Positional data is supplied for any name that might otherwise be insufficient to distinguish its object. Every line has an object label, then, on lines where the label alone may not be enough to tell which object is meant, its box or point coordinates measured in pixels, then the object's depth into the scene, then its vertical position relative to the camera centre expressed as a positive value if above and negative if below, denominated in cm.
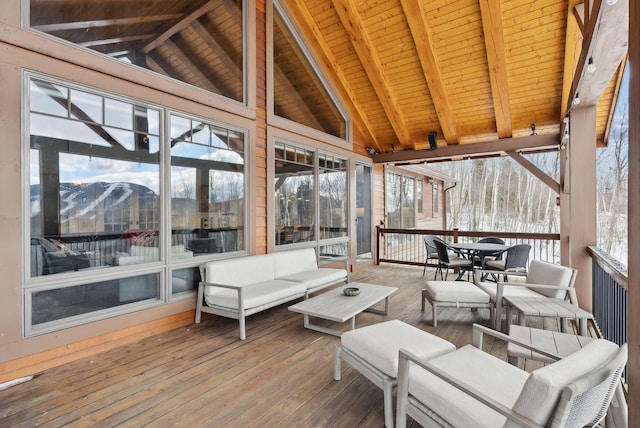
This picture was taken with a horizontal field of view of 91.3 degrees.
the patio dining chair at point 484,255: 543 -81
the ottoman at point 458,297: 364 -103
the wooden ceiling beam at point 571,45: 371 +231
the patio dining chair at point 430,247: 663 -80
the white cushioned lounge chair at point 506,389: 115 -84
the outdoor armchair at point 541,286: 337 -85
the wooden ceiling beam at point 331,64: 563 +296
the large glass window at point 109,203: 282 +9
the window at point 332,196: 621 +30
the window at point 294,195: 528 +29
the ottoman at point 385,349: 195 -95
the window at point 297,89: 532 +230
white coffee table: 318 -103
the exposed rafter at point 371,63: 519 +274
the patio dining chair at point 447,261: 558 -94
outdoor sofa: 351 -96
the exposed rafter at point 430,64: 478 +252
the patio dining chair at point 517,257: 508 -78
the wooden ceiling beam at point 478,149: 592 +128
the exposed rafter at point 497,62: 447 +238
